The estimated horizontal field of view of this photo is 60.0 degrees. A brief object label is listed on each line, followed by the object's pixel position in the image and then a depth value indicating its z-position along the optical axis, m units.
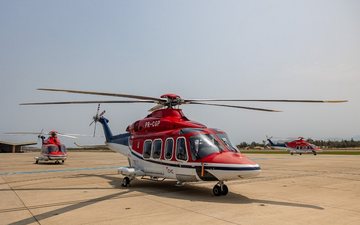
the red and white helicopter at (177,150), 10.05
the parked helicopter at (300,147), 50.09
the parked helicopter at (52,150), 27.95
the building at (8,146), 92.62
